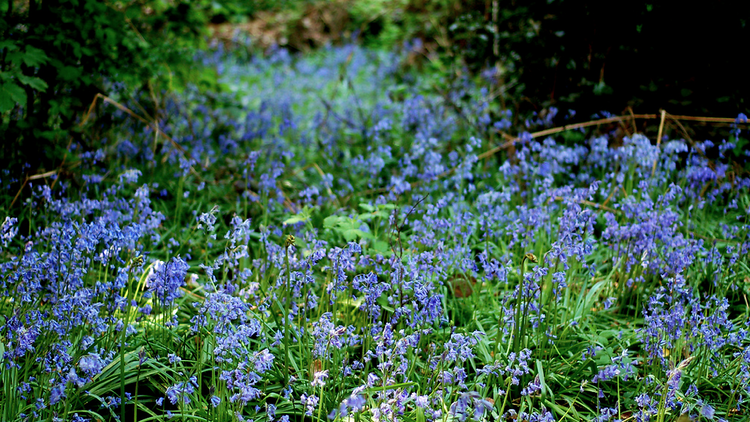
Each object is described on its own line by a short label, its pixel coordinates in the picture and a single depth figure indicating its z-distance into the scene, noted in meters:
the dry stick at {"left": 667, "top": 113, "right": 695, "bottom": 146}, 4.29
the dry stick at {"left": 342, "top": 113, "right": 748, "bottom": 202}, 4.32
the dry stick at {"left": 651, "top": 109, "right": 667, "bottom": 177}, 3.92
